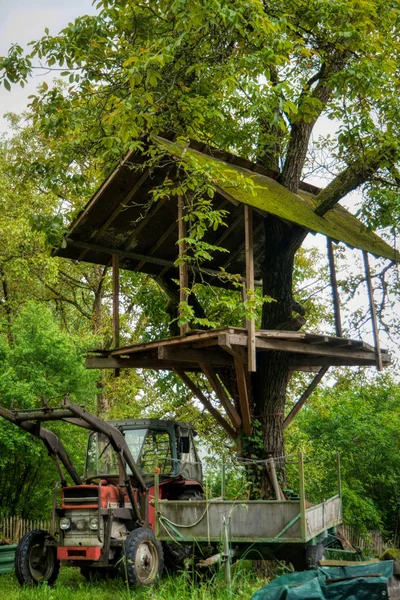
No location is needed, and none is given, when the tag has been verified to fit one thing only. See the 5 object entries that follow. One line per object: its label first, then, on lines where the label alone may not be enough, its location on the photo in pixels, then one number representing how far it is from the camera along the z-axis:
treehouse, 10.62
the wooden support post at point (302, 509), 8.71
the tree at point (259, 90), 9.31
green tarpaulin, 6.96
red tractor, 10.30
